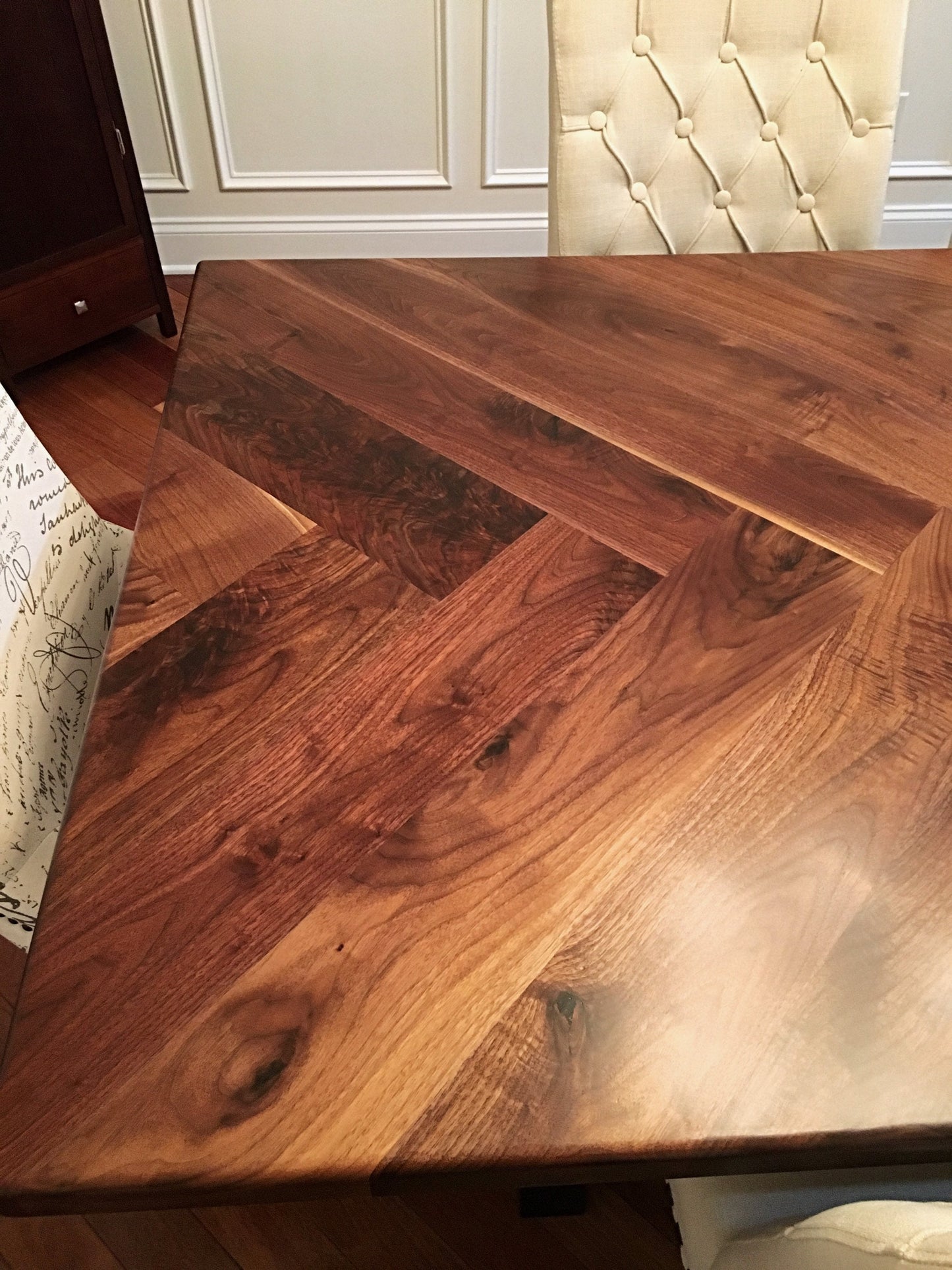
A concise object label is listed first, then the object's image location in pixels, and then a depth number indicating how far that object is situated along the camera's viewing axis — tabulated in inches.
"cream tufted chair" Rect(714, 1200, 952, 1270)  15.8
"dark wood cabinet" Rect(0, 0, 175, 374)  72.4
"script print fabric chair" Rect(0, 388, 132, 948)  35.3
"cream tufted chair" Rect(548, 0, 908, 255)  47.9
